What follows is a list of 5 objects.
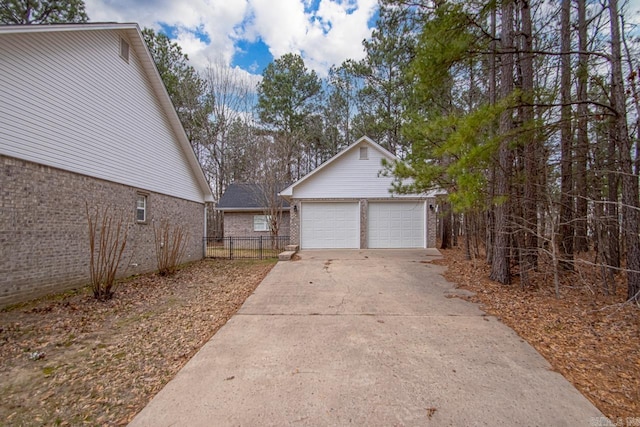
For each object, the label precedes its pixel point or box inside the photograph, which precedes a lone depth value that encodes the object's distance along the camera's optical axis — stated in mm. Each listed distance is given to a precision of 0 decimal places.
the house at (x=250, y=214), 17875
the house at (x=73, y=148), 5703
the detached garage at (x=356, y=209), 13484
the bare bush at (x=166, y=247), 9102
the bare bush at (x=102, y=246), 6258
